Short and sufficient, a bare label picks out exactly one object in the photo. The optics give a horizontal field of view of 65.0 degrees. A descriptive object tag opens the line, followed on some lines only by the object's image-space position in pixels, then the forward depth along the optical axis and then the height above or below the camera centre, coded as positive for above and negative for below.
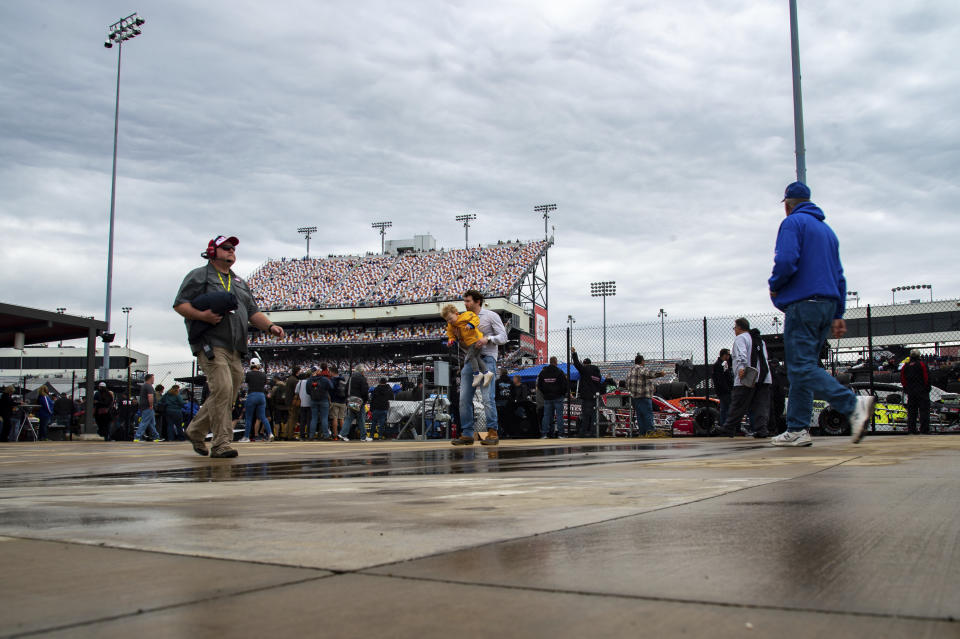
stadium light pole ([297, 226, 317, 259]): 79.31 +16.91
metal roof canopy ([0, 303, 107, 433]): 16.74 +1.54
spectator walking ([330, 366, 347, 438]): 15.88 -0.21
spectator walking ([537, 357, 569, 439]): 13.76 +0.05
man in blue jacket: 5.33 +0.73
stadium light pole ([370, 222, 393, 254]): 81.48 +17.79
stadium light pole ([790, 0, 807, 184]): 11.73 +4.60
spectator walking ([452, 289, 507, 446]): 7.67 +0.23
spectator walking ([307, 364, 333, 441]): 15.20 -0.14
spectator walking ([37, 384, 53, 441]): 18.92 -0.49
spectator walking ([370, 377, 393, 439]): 16.20 -0.30
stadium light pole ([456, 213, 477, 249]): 72.50 +16.56
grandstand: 55.09 +7.00
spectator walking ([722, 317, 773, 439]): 9.56 +0.14
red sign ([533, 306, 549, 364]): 61.17 +5.81
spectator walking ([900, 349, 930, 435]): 12.23 +0.06
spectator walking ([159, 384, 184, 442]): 17.14 -0.44
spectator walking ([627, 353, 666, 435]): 12.70 -0.01
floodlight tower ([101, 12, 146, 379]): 31.81 +15.53
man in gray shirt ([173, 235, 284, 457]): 5.44 +0.35
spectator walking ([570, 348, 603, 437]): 13.88 +0.05
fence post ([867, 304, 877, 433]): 13.20 +0.79
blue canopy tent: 20.89 +0.49
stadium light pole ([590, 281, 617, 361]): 76.88 +10.46
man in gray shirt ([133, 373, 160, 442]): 17.09 -0.42
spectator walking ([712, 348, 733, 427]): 12.02 +0.20
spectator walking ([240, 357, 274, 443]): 13.80 -0.11
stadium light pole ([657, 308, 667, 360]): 14.49 +0.92
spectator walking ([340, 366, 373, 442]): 15.78 -0.21
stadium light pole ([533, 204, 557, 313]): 60.94 +10.98
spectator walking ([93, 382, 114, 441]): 18.06 -0.44
